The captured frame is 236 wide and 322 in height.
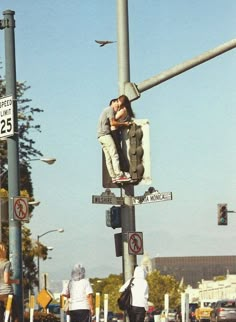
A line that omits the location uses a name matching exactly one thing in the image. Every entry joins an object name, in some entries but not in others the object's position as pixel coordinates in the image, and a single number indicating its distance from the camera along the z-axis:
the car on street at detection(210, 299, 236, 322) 58.89
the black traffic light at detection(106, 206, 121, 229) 18.98
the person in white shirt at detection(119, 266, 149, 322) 18.67
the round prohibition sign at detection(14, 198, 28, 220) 19.91
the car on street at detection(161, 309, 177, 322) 79.78
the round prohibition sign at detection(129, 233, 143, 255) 18.84
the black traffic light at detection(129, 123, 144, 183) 18.34
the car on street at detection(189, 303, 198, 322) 86.72
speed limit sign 20.52
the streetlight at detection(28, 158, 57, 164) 56.38
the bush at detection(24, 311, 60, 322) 38.16
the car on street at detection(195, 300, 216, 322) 80.75
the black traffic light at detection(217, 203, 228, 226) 57.22
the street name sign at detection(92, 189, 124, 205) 19.00
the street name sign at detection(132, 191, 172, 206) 18.81
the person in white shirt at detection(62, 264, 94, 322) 19.23
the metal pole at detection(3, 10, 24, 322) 20.55
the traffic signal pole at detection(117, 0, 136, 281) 19.00
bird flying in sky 19.75
